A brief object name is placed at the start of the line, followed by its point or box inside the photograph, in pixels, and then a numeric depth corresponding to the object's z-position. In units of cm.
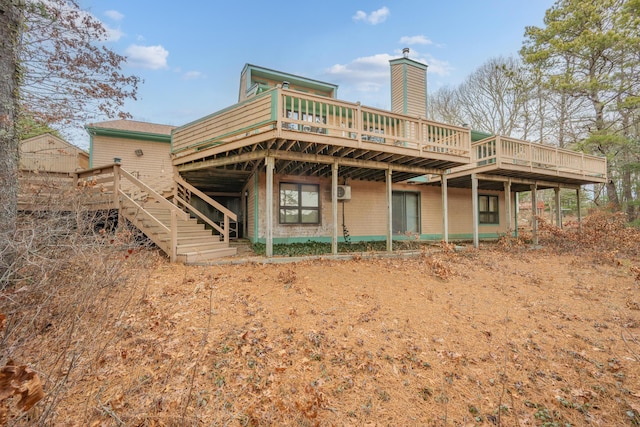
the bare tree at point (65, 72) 511
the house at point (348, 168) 716
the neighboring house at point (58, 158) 1368
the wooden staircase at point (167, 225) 663
